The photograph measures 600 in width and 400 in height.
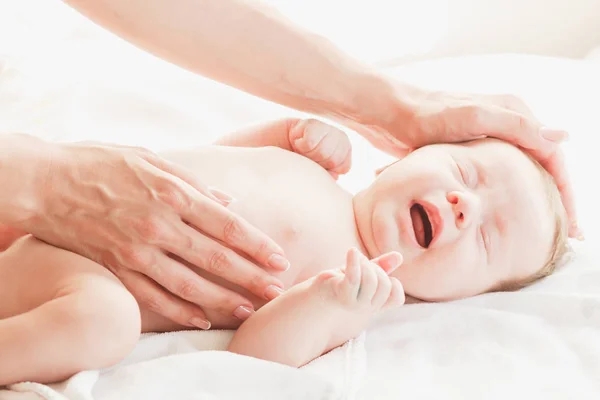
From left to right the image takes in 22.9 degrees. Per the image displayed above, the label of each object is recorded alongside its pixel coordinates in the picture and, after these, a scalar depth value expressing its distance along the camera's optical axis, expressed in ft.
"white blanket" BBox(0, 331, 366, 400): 2.33
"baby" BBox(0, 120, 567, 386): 2.46
